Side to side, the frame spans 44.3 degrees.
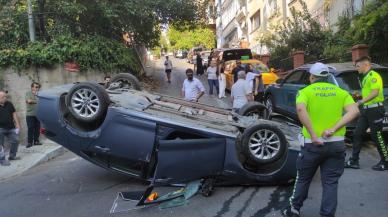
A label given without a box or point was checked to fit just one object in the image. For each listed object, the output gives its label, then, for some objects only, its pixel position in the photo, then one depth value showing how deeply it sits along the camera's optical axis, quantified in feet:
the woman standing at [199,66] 90.48
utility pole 51.53
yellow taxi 54.34
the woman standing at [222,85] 57.82
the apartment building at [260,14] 64.13
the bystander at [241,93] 32.30
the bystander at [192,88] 34.27
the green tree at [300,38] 63.62
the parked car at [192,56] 142.49
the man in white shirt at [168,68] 77.92
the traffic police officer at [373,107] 22.26
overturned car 19.95
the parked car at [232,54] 75.31
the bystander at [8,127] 31.45
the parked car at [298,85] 28.50
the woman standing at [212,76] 59.88
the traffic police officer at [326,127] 14.80
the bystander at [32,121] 36.24
